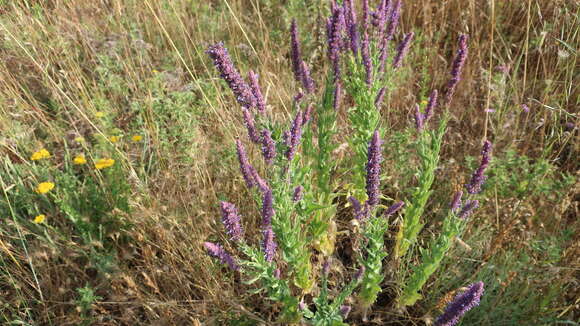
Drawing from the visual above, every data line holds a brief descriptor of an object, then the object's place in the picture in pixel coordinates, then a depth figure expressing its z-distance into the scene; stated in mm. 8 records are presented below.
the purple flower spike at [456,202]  987
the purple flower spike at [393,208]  1002
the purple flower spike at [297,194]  963
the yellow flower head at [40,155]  1253
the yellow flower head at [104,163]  1228
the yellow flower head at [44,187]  1191
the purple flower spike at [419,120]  1050
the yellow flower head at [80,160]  1259
